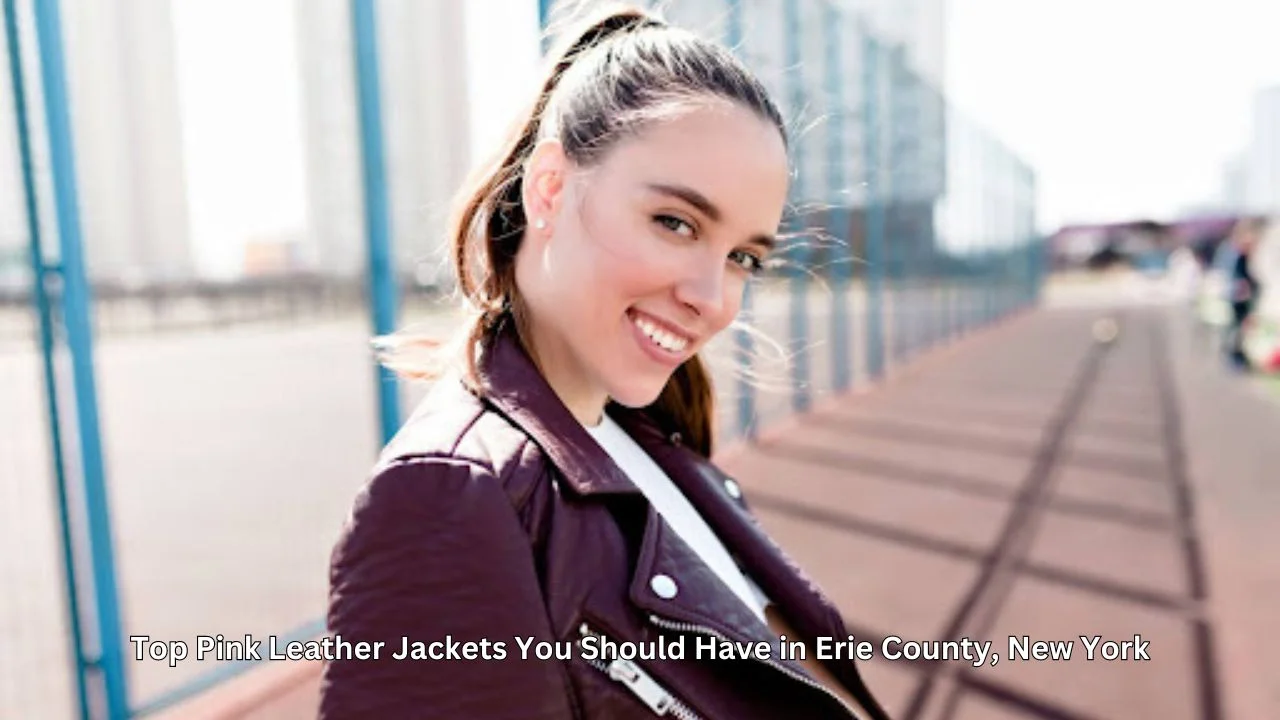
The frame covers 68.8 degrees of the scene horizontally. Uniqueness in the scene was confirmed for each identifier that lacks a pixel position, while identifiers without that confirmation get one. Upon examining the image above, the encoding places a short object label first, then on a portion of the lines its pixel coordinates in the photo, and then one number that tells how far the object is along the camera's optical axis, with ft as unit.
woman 2.48
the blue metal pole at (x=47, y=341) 6.63
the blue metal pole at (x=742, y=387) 18.22
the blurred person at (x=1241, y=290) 32.83
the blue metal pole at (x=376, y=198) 9.17
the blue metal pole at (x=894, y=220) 30.12
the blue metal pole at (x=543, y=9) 11.29
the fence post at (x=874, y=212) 27.45
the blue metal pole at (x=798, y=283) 19.65
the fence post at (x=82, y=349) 6.64
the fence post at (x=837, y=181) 23.77
